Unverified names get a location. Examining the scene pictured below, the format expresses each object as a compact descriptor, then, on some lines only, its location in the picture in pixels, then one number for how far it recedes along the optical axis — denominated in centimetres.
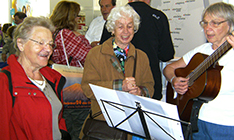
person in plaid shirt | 271
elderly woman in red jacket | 159
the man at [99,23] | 374
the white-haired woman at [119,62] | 200
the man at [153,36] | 239
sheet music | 133
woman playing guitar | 176
